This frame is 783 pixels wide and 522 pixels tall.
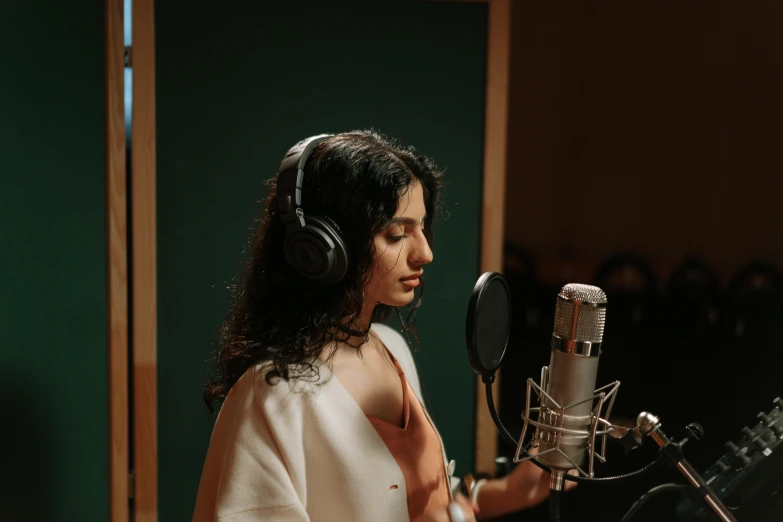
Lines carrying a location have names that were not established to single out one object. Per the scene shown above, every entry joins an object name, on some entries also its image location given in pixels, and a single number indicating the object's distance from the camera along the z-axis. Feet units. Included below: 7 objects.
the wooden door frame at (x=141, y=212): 5.24
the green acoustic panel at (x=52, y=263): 5.08
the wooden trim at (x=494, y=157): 5.79
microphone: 3.09
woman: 3.45
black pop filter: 3.16
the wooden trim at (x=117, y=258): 5.20
